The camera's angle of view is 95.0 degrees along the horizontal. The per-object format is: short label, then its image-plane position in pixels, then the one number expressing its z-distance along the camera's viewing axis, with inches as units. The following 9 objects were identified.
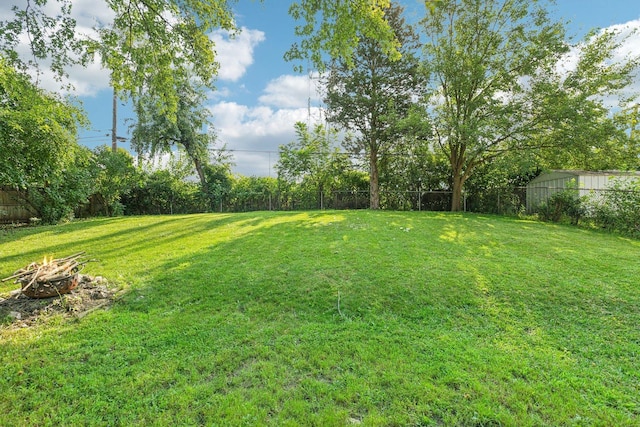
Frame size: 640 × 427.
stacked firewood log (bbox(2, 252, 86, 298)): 142.6
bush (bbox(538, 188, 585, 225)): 376.2
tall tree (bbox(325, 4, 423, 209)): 542.9
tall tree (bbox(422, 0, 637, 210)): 423.8
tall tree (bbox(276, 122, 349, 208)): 625.3
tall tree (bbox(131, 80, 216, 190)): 603.2
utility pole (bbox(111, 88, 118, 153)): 643.5
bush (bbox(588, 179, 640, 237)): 317.9
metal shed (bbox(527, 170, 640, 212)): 411.5
